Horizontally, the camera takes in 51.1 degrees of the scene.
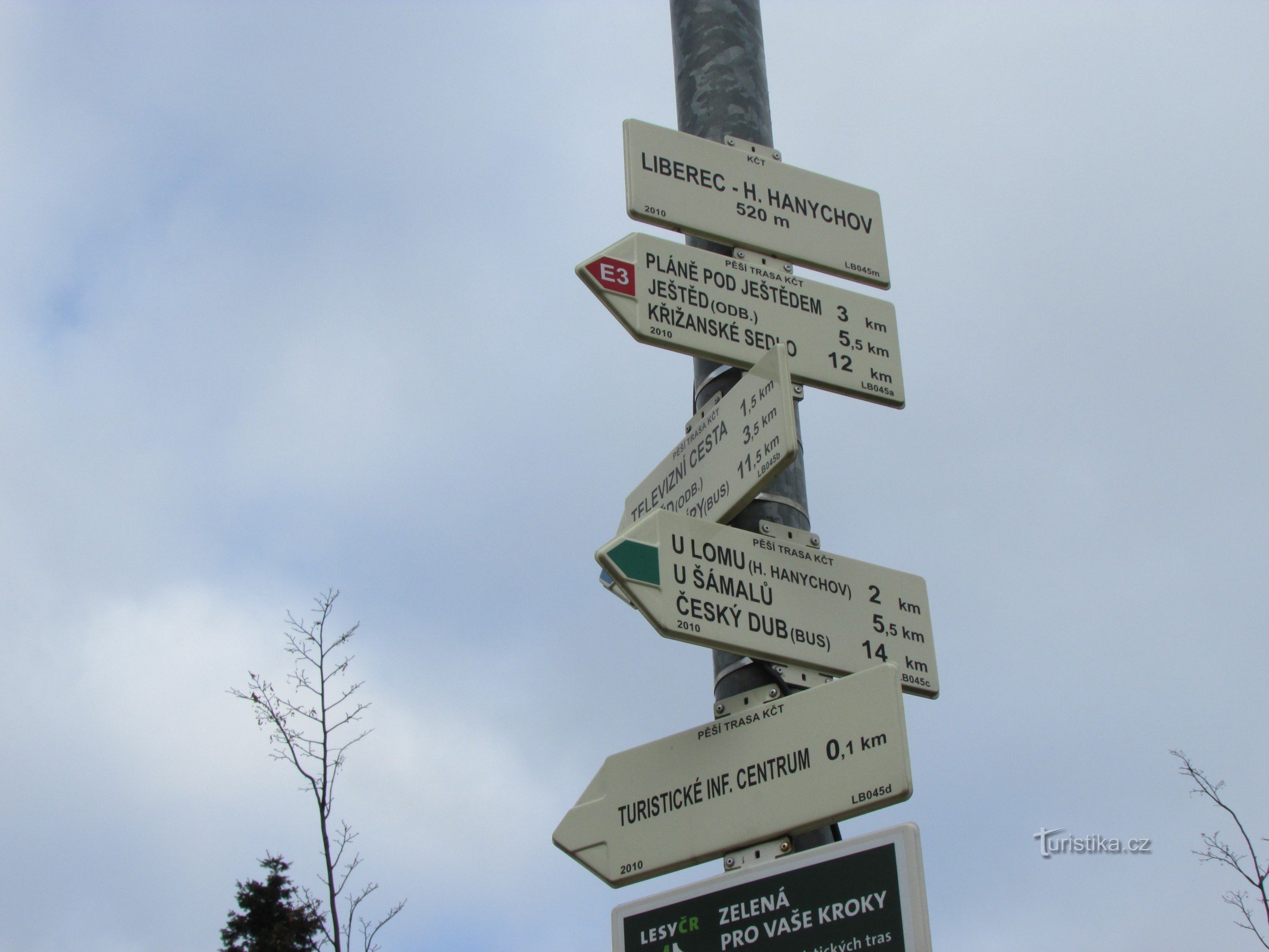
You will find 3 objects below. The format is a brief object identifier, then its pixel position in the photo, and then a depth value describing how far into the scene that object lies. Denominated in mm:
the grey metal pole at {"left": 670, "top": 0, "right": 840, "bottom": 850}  4457
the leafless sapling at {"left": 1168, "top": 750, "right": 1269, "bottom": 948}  11055
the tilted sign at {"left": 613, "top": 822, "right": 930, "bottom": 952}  3020
